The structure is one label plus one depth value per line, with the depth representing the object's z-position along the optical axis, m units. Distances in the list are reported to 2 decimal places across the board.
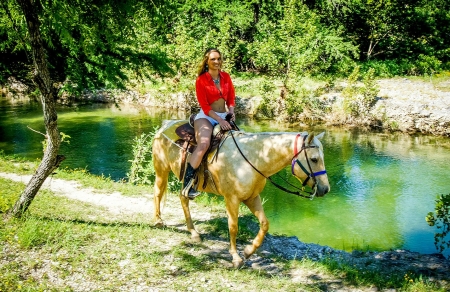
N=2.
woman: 5.78
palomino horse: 4.84
